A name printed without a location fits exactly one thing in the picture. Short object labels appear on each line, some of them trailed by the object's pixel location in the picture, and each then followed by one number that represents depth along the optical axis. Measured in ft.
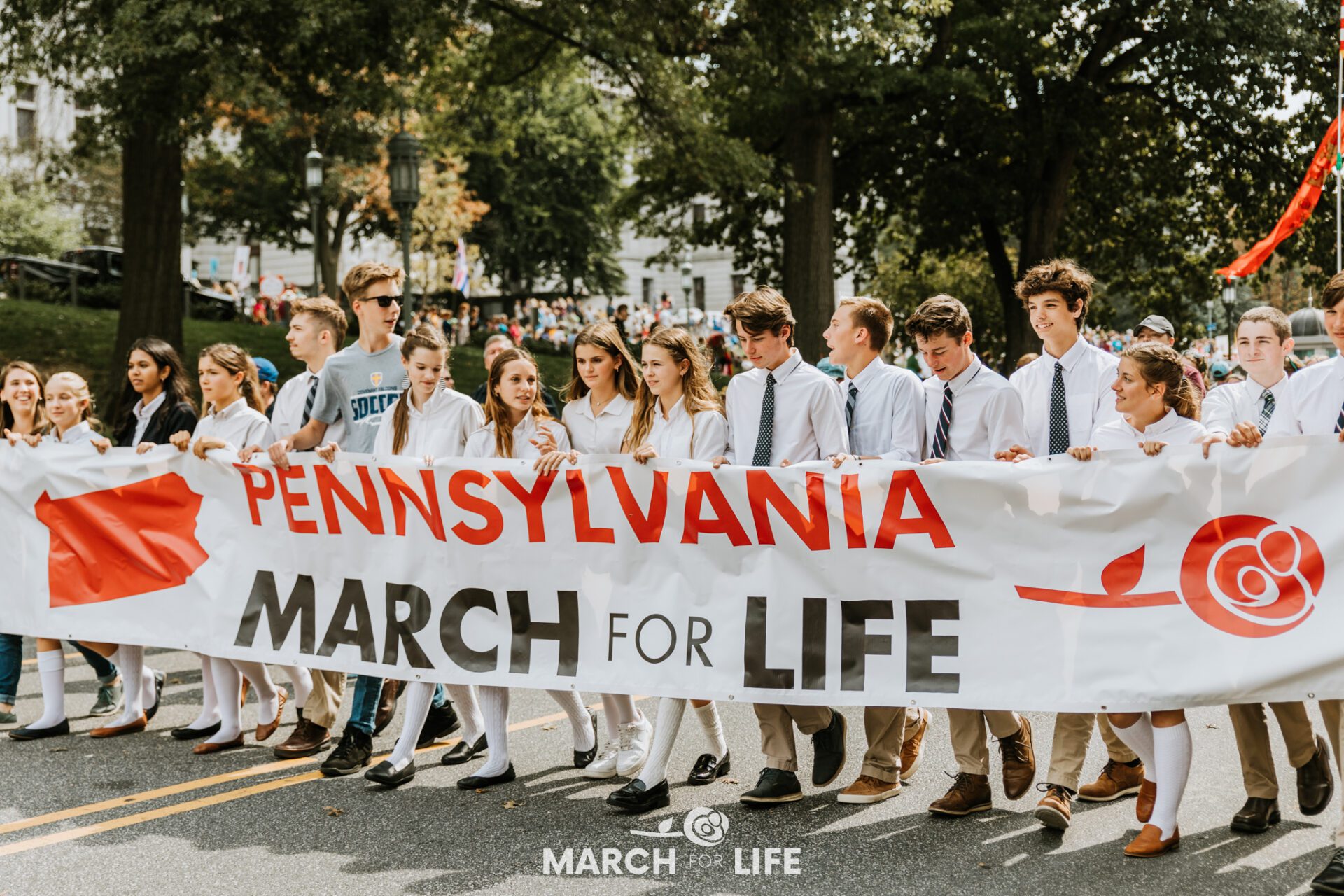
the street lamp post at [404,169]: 53.21
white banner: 16.03
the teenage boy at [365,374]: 21.40
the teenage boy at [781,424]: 18.16
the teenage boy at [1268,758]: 16.55
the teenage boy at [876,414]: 18.31
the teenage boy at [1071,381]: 18.12
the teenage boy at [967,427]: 17.52
